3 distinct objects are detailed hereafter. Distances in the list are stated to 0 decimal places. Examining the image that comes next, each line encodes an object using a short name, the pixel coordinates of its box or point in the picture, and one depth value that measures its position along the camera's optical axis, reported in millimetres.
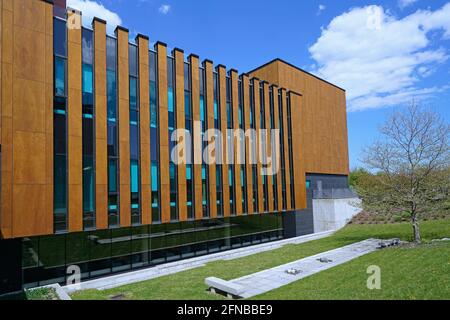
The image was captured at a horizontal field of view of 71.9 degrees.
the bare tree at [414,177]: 18484
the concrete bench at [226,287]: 10836
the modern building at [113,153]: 13680
